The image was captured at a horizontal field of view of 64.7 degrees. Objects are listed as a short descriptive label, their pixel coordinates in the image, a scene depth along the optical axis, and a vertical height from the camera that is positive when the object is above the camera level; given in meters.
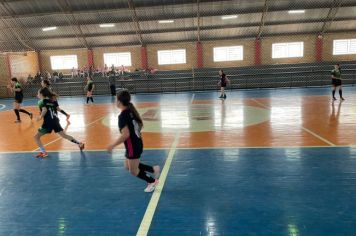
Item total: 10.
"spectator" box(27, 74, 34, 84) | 29.14 +0.40
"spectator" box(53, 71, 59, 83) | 28.98 +0.53
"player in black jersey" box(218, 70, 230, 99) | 18.82 -0.42
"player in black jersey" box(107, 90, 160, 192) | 4.16 -0.80
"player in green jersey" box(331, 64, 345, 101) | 15.56 -0.44
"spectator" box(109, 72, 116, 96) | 23.91 -0.22
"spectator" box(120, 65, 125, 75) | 29.71 +0.98
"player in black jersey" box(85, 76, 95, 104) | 18.33 -0.41
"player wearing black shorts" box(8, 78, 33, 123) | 13.01 -0.58
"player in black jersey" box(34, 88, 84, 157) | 6.80 -0.79
